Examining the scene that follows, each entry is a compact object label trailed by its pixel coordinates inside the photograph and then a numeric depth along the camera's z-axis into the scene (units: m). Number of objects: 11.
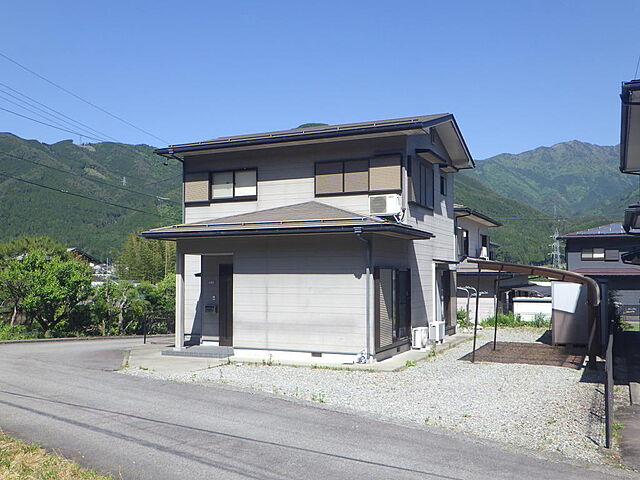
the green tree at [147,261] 59.12
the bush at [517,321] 26.50
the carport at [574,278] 14.70
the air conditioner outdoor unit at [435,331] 19.41
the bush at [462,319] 26.19
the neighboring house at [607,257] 42.47
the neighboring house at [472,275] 27.73
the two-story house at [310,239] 15.43
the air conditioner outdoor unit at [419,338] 17.98
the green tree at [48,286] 22.86
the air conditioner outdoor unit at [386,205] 16.58
